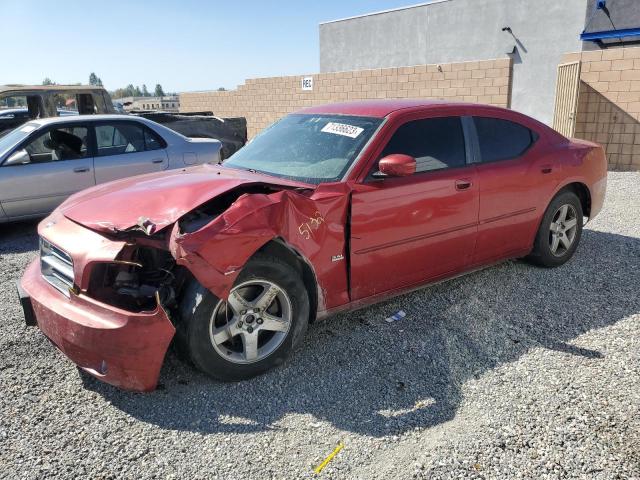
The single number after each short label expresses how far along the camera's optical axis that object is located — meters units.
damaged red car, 2.96
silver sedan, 6.59
